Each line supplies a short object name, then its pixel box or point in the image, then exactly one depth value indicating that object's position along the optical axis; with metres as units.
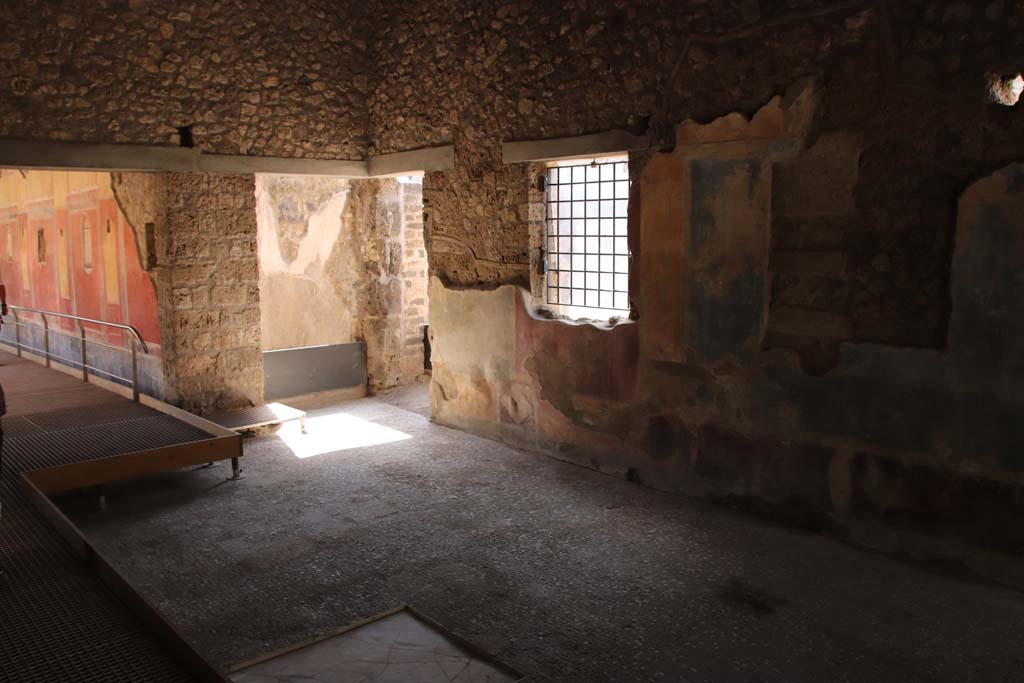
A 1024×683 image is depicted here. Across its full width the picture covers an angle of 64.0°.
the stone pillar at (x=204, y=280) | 6.81
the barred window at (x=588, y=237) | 6.04
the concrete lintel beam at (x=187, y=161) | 6.01
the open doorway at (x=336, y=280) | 8.28
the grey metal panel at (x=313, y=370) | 8.14
